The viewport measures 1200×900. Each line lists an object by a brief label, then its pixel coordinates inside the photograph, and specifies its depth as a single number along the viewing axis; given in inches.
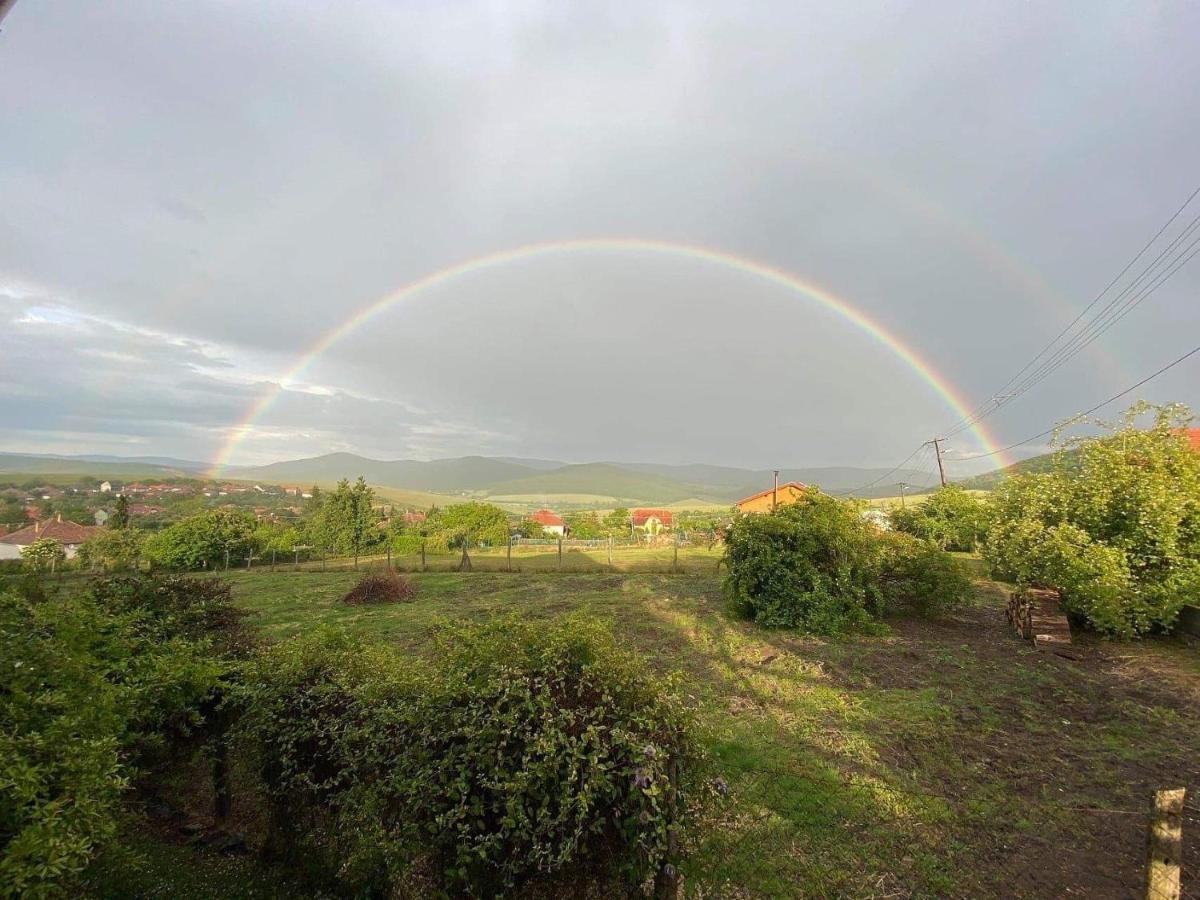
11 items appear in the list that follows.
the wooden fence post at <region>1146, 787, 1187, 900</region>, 117.9
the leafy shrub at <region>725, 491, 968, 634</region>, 489.4
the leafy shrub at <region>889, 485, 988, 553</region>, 1159.6
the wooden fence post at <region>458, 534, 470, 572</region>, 1043.6
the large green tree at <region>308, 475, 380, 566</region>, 1667.1
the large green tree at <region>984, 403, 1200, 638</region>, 389.7
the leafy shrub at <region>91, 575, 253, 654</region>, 201.2
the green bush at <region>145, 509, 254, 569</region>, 1256.2
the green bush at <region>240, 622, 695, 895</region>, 106.3
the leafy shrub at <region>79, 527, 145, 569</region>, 1246.8
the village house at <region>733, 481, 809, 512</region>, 2603.3
